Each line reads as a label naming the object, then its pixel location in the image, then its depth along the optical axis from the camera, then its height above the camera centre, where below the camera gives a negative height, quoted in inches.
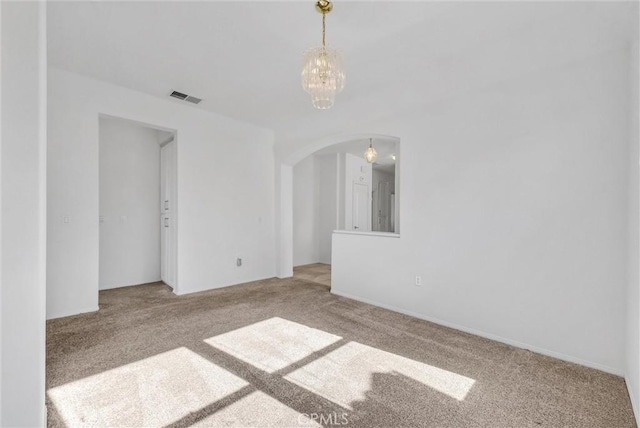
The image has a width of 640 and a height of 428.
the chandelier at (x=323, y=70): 86.1 +42.7
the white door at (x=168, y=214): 173.4 -0.4
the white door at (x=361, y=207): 294.5 +6.0
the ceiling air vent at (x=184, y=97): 152.9 +62.4
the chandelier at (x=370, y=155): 223.5 +45.0
